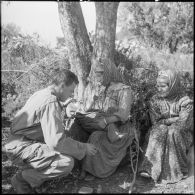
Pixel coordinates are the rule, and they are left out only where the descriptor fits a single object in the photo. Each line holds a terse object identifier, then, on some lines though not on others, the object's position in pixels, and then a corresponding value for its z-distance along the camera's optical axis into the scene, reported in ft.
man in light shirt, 11.73
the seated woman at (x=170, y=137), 13.83
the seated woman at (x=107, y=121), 14.02
